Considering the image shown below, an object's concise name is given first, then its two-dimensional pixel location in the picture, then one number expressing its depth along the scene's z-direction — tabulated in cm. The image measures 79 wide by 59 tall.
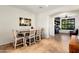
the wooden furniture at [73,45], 97
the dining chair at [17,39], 108
